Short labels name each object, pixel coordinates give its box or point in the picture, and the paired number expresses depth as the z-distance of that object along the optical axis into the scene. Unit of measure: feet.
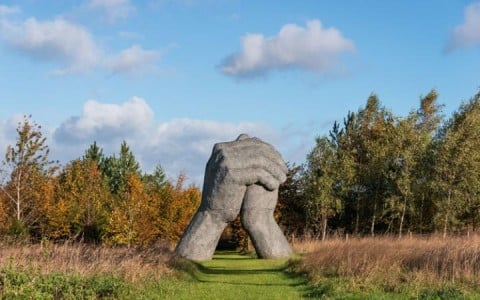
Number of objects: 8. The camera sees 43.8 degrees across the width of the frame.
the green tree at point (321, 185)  111.65
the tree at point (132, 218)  89.25
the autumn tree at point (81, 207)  101.19
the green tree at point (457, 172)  99.19
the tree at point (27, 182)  103.14
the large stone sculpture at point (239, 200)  74.74
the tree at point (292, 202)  118.52
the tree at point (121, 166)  151.94
